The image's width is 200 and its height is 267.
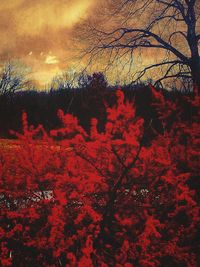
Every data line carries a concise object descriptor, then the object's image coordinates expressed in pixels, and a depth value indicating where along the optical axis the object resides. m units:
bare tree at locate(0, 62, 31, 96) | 39.72
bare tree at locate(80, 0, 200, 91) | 20.48
